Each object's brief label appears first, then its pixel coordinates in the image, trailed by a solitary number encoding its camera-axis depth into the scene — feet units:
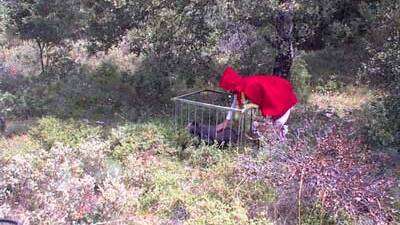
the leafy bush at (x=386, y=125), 20.63
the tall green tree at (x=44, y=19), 31.40
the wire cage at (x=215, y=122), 21.63
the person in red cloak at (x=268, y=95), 21.02
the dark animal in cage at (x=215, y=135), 21.94
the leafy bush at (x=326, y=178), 14.80
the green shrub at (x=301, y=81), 30.55
